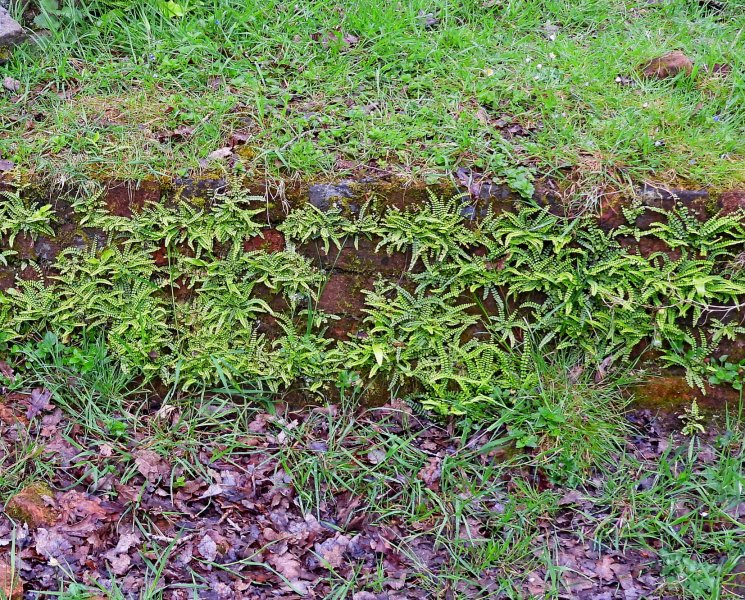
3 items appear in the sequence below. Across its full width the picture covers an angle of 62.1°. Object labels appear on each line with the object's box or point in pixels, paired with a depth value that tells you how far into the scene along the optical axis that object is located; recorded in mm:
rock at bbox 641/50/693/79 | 3855
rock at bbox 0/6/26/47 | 4004
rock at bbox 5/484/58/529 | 2719
